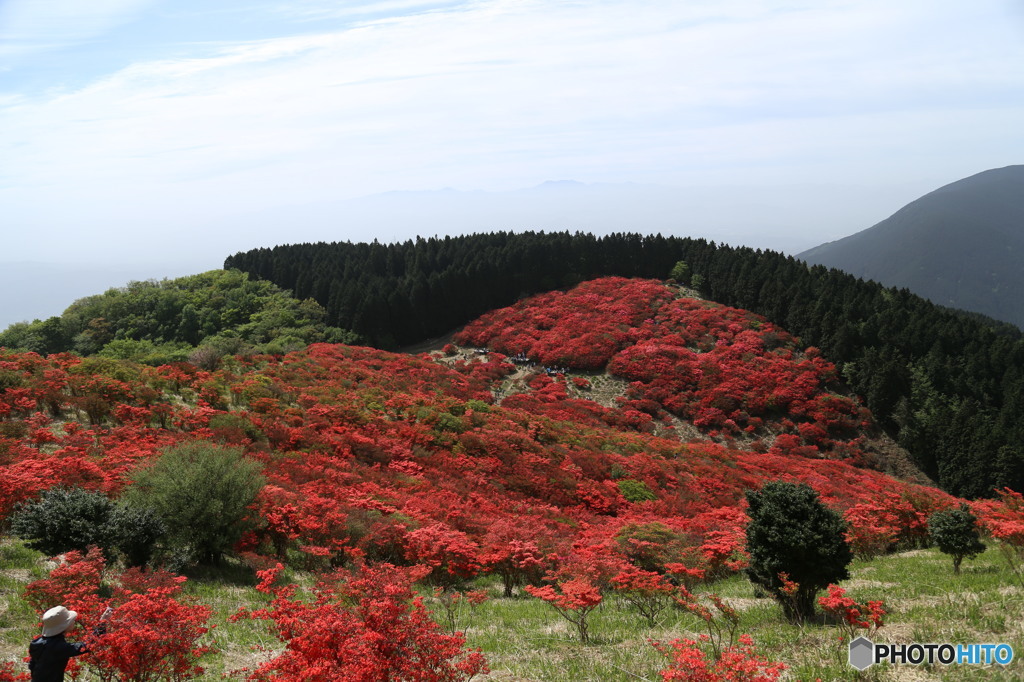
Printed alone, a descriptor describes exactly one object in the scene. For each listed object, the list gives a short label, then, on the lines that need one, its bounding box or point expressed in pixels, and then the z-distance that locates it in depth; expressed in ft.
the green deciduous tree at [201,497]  41.88
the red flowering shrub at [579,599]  31.55
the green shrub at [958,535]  41.98
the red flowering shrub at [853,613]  26.35
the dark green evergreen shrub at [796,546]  33.24
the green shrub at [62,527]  37.81
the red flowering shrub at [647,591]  36.68
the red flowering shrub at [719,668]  20.80
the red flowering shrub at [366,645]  21.34
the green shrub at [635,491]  79.92
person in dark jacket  19.90
